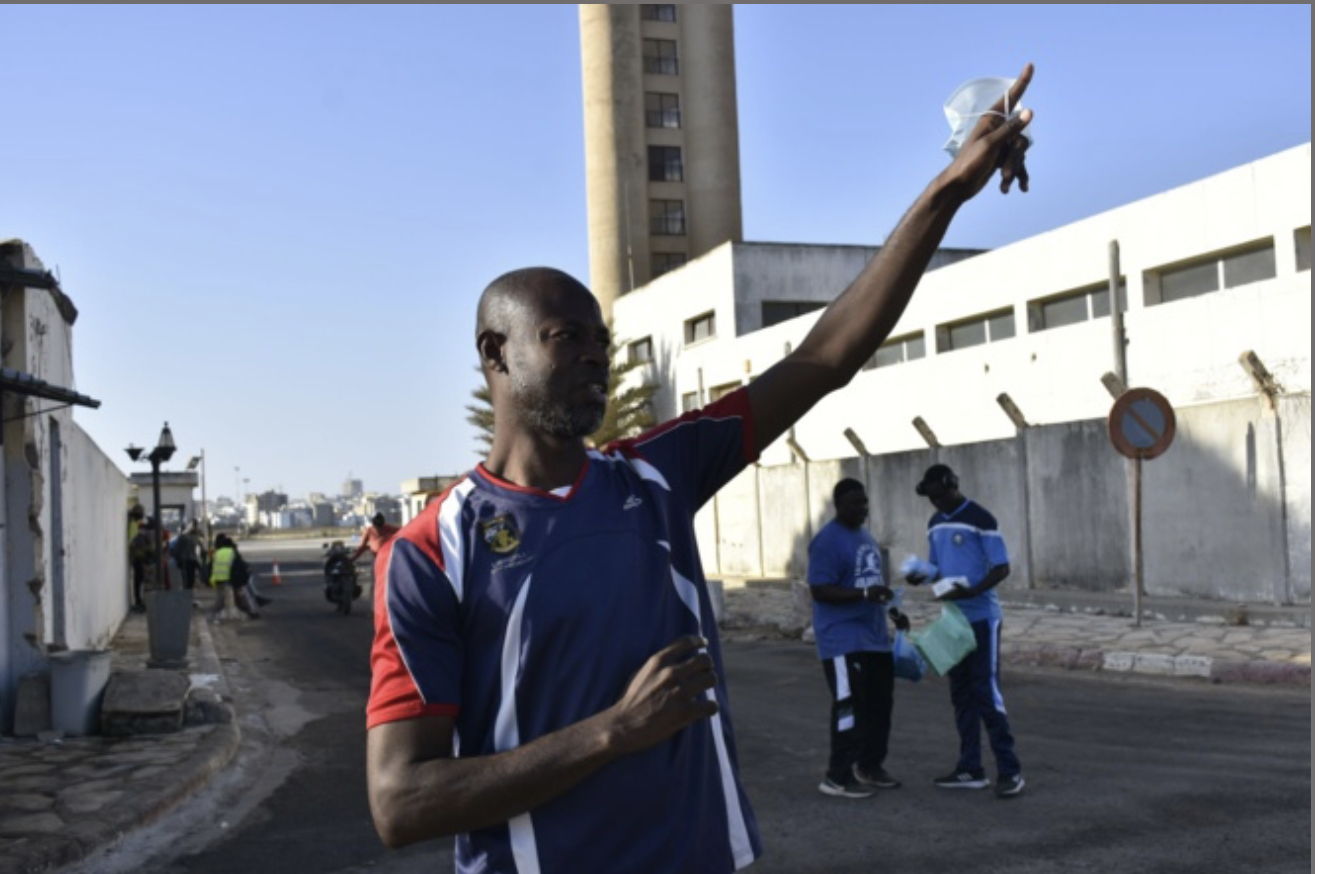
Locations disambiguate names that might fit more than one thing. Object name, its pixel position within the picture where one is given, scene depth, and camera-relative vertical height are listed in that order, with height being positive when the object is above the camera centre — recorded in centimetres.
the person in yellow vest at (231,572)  2470 -194
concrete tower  5425 +1341
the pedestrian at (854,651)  769 -122
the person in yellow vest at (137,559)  2714 -180
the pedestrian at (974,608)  761 -97
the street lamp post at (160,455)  1883 +24
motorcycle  2553 -225
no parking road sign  1415 +15
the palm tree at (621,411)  3600 +129
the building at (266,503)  19475 -526
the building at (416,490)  6187 -143
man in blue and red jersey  197 -31
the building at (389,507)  8594 -363
